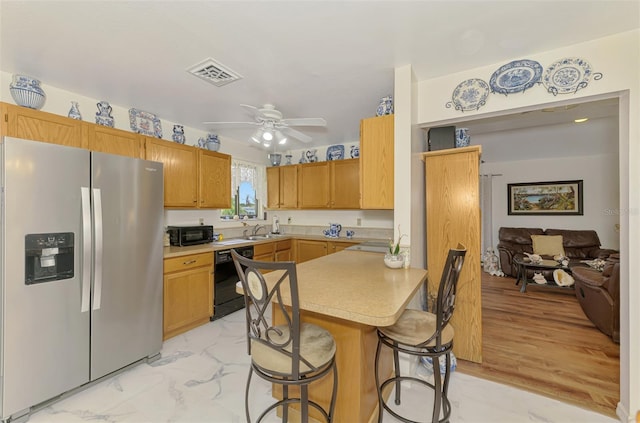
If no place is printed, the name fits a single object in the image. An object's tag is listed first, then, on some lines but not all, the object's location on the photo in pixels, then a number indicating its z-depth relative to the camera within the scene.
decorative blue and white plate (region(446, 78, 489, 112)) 2.16
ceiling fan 2.52
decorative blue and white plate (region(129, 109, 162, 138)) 2.96
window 4.52
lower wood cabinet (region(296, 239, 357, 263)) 4.14
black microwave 3.29
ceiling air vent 2.12
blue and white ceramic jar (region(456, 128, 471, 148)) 2.55
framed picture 5.54
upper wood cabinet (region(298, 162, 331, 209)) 4.45
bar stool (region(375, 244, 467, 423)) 1.39
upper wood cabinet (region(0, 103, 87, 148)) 2.07
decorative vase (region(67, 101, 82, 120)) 2.49
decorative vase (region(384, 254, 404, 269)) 1.97
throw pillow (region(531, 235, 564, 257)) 5.12
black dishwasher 3.30
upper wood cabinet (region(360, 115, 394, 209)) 2.28
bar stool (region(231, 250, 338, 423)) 1.19
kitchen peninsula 1.21
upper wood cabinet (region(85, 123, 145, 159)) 2.55
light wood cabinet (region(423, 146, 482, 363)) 2.35
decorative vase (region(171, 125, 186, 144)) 3.41
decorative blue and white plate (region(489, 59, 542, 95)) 1.99
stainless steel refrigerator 1.68
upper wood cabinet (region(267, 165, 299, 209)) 4.73
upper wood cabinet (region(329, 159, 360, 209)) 4.20
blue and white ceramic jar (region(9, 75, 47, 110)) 2.16
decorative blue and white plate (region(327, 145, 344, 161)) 4.52
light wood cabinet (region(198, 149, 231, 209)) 3.54
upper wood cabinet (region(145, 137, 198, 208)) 3.05
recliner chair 2.70
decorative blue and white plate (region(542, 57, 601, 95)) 1.85
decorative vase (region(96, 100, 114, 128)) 2.70
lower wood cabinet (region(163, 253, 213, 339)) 2.79
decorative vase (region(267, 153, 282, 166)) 4.96
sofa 5.04
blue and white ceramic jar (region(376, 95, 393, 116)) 2.36
